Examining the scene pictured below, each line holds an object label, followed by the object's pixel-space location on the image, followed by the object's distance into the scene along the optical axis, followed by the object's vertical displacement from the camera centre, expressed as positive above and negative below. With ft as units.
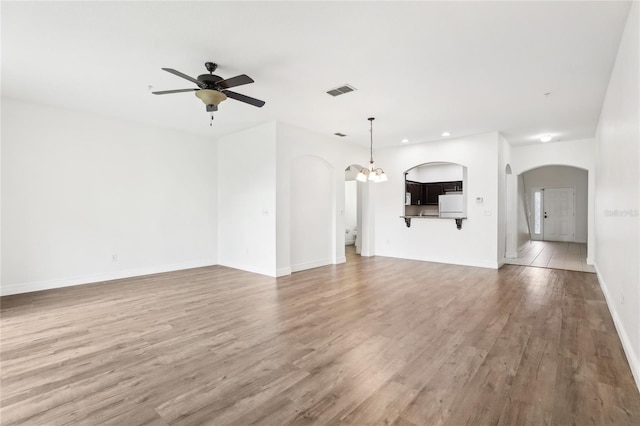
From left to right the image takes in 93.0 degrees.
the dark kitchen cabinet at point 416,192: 31.01 +1.56
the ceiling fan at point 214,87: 10.67 +4.39
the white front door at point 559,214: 37.22 -0.95
